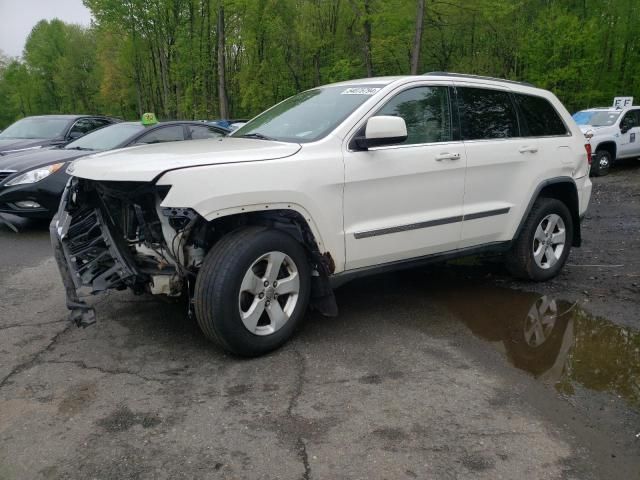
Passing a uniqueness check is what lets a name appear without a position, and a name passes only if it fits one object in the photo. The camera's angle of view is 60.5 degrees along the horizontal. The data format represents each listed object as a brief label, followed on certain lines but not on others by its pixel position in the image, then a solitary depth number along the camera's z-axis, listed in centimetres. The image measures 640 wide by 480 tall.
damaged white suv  341
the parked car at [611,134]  1396
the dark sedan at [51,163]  714
